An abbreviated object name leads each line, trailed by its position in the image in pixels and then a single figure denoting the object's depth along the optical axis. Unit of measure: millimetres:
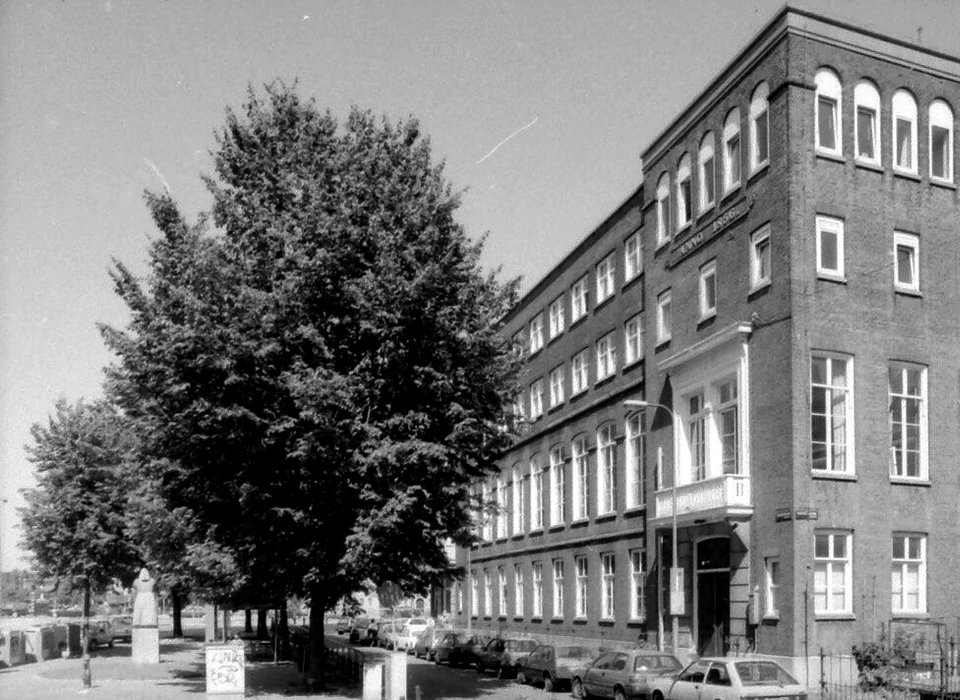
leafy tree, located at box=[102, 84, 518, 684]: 28297
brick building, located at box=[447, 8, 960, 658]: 32844
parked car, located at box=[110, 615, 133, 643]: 63481
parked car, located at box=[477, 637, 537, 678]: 40125
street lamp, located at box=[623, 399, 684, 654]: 35125
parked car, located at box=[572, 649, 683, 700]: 28719
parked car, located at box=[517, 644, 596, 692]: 34281
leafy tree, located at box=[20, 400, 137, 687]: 57688
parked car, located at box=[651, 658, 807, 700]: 23656
